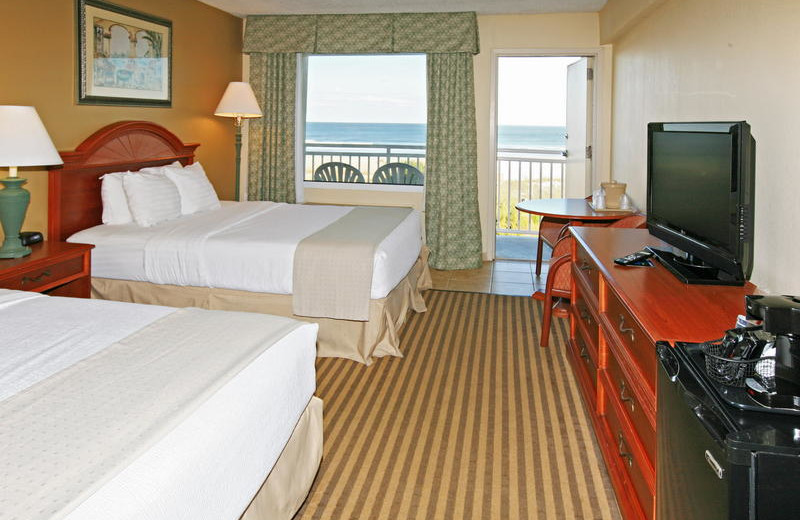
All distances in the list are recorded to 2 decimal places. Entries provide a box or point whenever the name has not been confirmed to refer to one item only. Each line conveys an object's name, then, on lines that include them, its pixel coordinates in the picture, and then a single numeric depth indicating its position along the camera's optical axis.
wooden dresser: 1.86
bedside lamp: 3.17
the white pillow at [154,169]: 4.68
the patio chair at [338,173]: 6.94
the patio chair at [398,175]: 6.77
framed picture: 4.27
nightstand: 3.17
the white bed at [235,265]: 3.68
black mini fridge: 1.01
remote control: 2.60
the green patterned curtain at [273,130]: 6.46
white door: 6.24
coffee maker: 1.17
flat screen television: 2.05
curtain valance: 6.07
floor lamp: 5.71
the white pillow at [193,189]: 4.77
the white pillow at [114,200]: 4.25
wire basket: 1.27
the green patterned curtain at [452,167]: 6.18
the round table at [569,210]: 4.57
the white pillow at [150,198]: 4.24
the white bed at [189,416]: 1.25
